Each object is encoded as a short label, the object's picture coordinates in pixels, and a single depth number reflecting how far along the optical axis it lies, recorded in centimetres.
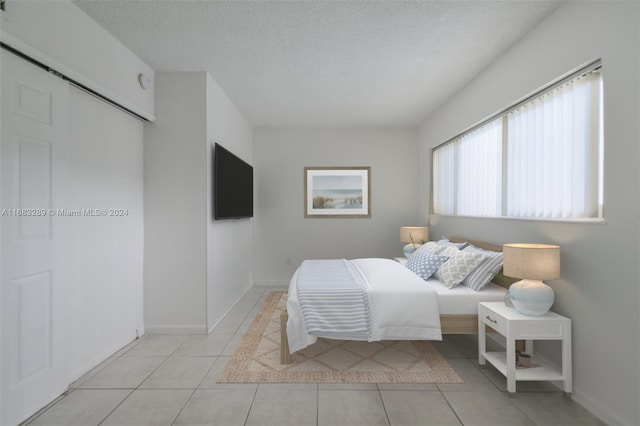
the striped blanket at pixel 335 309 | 248
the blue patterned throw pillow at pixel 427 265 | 310
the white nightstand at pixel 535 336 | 206
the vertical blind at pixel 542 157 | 207
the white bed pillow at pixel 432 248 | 346
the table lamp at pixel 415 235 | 466
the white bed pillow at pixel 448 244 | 339
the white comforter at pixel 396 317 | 249
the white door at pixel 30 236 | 177
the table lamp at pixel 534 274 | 207
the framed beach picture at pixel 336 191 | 538
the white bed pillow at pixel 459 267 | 278
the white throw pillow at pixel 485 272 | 270
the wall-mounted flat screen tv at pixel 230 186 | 346
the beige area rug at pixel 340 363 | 236
